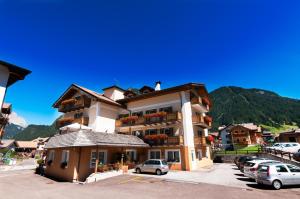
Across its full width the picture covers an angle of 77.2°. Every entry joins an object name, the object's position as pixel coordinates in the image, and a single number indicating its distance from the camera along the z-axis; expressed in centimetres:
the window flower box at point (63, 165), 2136
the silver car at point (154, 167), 2172
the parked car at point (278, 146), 3445
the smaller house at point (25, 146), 8712
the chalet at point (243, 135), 6247
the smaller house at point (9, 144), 8051
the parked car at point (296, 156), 2406
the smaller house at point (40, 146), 7689
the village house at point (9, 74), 993
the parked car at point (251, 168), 1651
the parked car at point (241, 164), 2219
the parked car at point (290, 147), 3338
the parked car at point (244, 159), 2295
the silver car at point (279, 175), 1389
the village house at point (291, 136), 5102
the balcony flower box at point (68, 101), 3363
